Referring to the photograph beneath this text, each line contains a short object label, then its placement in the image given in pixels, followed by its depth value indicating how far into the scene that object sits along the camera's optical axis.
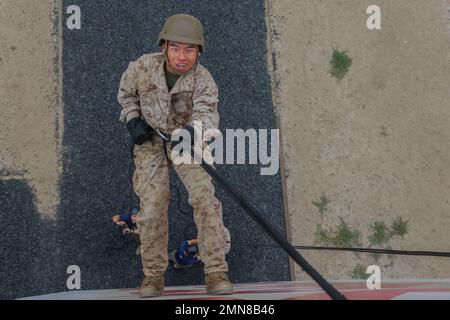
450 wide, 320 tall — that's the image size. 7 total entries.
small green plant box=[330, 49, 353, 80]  7.35
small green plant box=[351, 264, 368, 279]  6.88
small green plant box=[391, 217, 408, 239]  7.01
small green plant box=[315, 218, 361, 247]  6.95
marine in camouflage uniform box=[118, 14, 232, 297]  5.02
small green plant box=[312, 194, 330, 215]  7.01
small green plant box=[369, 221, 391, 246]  6.96
